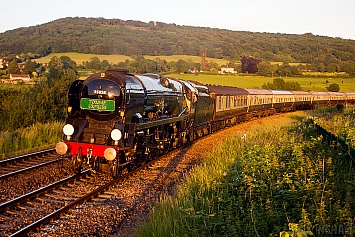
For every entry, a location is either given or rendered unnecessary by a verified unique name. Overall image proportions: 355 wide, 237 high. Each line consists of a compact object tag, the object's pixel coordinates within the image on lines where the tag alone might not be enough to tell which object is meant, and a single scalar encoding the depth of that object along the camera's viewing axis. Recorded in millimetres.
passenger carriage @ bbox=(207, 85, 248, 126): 25891
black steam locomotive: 11344
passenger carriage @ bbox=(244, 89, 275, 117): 36625
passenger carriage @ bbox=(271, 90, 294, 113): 43906
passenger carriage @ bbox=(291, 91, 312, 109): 50369
